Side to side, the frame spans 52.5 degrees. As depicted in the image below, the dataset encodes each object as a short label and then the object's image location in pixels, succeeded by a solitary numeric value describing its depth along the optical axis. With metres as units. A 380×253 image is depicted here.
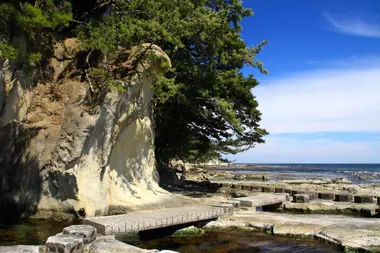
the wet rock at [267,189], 31.16
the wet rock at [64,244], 9.89
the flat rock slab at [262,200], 20.89
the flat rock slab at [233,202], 19.65
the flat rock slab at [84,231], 10.89
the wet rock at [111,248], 10.43
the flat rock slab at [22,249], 9.70
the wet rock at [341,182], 57.62
